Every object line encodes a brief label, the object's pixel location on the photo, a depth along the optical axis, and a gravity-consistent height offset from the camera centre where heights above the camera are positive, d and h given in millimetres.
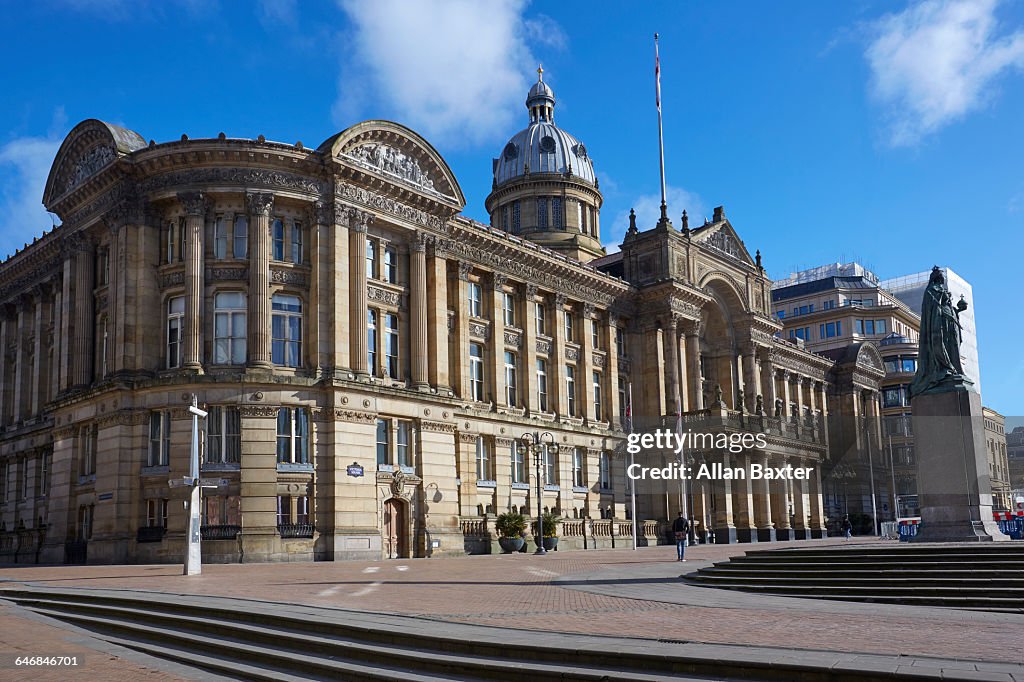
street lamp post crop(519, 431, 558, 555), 48062 +2261
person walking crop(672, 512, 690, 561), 36656 -1884
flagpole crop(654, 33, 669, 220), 68938 +27863
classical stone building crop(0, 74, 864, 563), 42188 +6767
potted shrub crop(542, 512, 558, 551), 51125 -2445
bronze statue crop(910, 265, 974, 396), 29141 +4041
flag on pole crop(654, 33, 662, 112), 68812 +28580
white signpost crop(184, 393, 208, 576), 30875 -653
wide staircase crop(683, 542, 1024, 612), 19297 -2220
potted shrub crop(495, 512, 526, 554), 49625 -2239
